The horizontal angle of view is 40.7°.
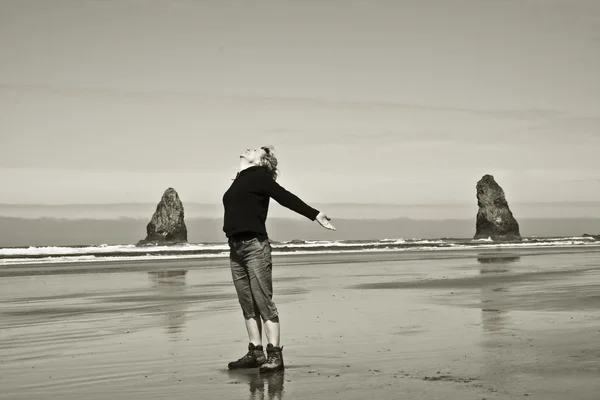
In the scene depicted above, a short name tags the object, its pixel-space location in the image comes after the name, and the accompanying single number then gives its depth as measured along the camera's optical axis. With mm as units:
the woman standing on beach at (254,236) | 8961
